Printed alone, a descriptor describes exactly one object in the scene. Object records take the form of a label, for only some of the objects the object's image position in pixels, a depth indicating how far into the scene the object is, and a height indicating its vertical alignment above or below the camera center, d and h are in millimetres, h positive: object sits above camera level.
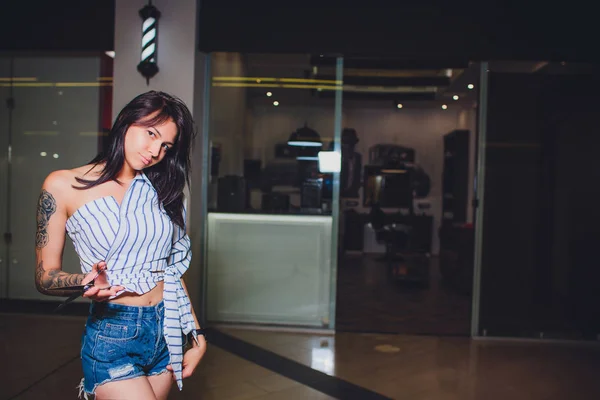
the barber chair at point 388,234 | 8680 -692
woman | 1398 -178
